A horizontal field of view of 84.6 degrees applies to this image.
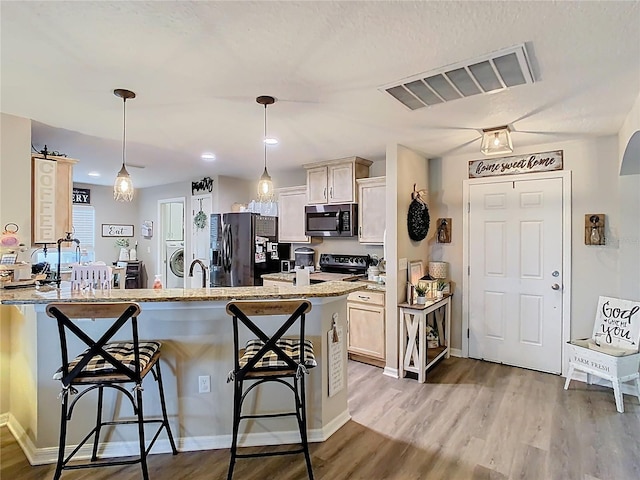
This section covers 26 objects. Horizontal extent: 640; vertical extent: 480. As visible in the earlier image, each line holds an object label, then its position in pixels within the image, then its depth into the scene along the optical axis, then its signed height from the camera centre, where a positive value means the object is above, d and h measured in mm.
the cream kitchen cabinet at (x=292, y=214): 4977 +354
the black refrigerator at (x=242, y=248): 4922 -143
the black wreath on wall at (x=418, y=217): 3897 +251
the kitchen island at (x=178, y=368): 2211 -868
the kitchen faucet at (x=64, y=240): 2871 -16
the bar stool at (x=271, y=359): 1885 -694
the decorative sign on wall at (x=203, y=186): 5730 +884
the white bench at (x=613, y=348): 2943 -963
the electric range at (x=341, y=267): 4449 -388
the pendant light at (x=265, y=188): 2842 +412
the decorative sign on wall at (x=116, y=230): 6773 +160
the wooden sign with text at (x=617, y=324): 3070 -766
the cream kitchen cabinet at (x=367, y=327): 3822 -989
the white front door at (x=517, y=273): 3672 -370
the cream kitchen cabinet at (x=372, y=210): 4152 +353
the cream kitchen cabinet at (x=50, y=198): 2883 +347
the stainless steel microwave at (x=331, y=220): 4391 +241
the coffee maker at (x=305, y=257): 5070 -267
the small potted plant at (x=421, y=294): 3650 -578
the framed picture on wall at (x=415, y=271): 3884 -368
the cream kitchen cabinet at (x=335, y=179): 4343 +765
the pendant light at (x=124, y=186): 2547 +381
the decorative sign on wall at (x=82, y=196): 6340 +770
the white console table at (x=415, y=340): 3502 -1021
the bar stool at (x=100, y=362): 1780 -673
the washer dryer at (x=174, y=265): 6668 -504
